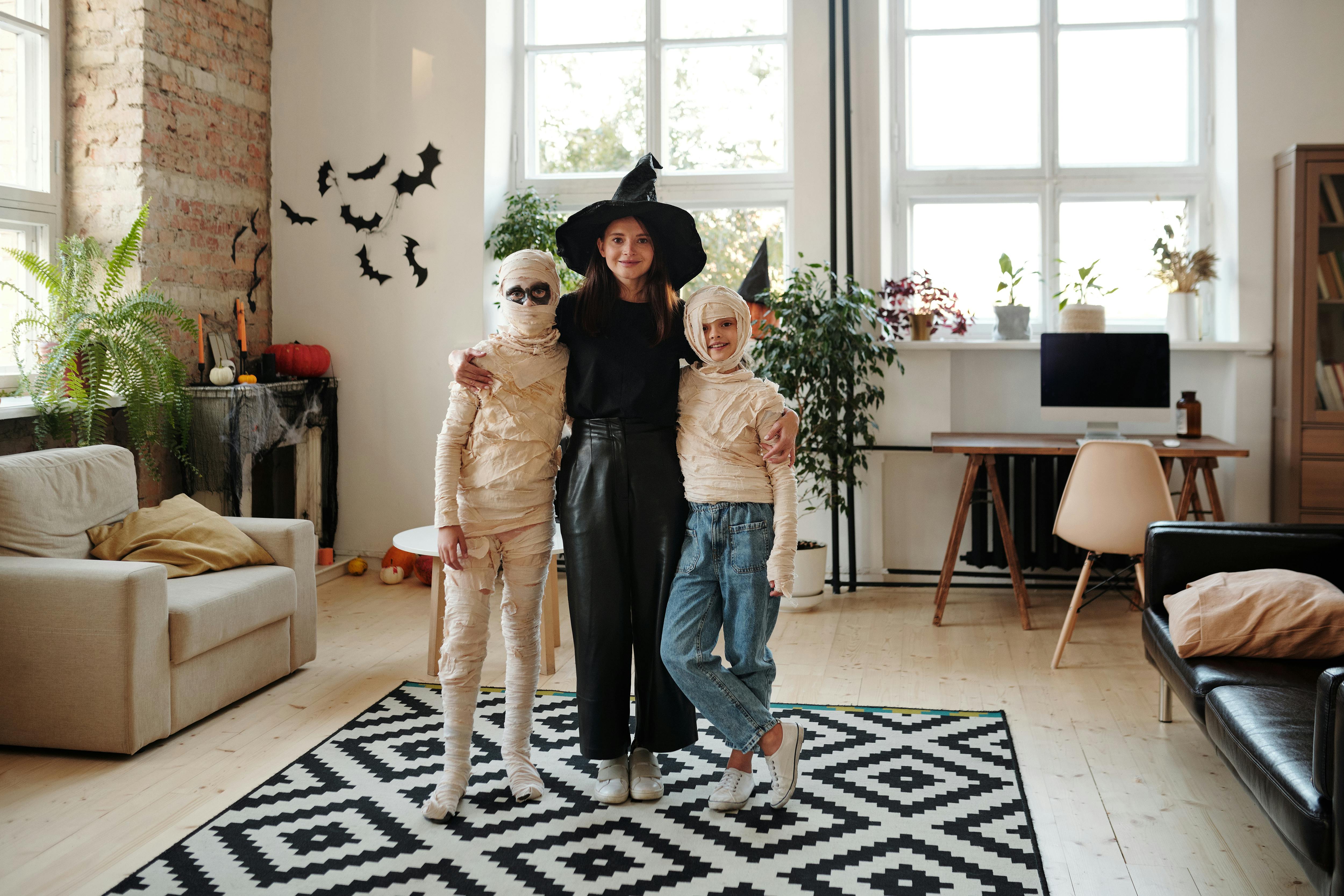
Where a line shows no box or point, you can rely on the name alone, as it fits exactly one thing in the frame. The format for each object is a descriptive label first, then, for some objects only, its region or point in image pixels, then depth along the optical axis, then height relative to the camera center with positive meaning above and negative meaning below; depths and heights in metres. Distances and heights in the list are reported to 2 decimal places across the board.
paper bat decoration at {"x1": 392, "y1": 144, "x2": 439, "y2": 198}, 4.97 +1.20
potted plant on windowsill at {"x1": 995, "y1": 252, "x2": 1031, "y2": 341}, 4.74 +0.48
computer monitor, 4.32 +0.19
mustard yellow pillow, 3.18 -0.36
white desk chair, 3.47 -0.26
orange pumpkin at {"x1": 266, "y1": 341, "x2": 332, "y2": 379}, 4.94 +0.32
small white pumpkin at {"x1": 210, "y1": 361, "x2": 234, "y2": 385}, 4.37 +0.22
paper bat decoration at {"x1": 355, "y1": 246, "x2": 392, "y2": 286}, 5.06 +0.80
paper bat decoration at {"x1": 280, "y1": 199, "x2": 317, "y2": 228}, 5.11 +1.04
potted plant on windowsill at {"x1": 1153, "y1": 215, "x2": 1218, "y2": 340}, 4.63 +0.64
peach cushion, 2.40 -0.46
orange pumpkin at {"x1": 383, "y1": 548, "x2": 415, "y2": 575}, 4.90 -0.63
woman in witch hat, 2.39 -0.06
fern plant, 3.65 +0.26
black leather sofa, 1.71 -0.59
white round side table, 3.40 -0.60
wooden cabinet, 4.18 +0.36
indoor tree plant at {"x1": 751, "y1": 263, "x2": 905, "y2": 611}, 4.36 +0.23
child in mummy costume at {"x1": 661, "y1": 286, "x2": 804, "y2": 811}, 2.32 -0.25
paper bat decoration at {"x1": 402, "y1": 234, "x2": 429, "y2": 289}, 5.01 +0.76
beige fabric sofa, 2.72 -0.55
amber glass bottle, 4.32 +0.03
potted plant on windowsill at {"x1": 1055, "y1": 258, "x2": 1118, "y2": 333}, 4.53 +0.47
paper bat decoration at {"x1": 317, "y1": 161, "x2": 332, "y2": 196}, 5.07 +1.22
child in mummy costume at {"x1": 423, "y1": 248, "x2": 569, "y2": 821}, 2.38 -0.11
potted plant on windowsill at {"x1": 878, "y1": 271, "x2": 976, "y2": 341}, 4.73 +0.54
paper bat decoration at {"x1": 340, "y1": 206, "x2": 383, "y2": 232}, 5.04 +1.00
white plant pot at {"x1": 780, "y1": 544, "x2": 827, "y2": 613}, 4.45 -0.68
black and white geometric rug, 2.11 -0.91
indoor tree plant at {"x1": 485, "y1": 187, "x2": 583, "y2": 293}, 4.91 +0.93
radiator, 4.55 -0.41
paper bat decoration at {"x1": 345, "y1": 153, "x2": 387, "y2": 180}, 5.02 +1.23
